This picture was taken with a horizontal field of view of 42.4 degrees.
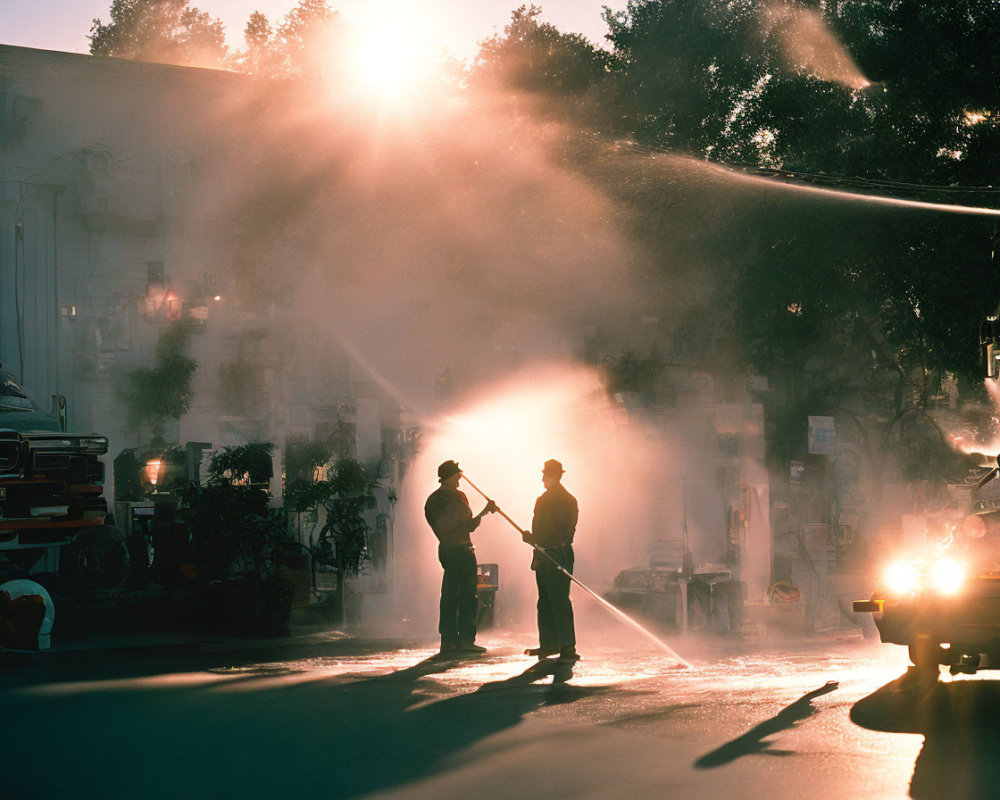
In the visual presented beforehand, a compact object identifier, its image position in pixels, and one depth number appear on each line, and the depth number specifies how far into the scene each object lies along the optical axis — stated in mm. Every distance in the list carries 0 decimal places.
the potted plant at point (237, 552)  15375
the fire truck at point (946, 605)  9258
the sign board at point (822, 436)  27953
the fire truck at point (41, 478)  15320
